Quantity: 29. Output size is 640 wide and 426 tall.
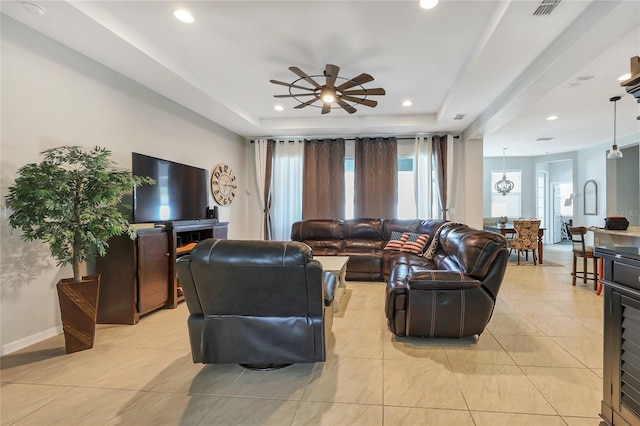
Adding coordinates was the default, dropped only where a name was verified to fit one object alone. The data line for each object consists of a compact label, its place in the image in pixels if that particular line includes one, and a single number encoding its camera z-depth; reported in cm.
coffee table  364
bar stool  447
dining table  635
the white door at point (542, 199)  980
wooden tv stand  366
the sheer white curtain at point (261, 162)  674
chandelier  906
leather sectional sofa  257
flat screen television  351
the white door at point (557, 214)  999
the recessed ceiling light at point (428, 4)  251
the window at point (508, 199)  981
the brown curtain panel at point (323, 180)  657
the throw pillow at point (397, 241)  516
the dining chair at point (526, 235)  618
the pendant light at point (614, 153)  527
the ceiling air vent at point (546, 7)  228
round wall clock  563
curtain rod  649
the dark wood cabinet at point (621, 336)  137
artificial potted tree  231
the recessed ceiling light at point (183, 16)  271
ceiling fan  325
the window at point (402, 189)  650
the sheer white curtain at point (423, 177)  639
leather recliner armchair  188
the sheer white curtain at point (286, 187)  671
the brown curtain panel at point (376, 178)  645
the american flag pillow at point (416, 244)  480
